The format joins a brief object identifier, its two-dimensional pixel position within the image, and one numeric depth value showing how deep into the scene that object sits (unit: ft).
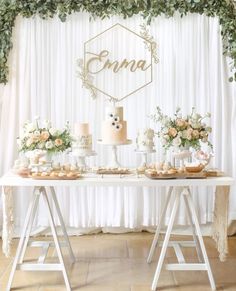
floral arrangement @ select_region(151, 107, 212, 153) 12.79
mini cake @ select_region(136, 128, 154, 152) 13.37
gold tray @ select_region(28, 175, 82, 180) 11.96
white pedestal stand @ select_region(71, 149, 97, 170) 13.12
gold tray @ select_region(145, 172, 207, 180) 11.94
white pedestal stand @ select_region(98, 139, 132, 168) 13.07
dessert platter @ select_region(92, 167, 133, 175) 12.75
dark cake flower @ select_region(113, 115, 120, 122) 13.00
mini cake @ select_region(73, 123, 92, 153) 13.12
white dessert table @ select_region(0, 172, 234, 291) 11.82
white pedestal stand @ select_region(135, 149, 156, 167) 13.37
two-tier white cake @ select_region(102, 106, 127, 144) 12.94
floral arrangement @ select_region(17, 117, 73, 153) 12.69
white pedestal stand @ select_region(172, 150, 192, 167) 12.89
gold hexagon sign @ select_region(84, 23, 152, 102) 16.60
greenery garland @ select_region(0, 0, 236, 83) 16.06
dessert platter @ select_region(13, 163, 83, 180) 11.98
